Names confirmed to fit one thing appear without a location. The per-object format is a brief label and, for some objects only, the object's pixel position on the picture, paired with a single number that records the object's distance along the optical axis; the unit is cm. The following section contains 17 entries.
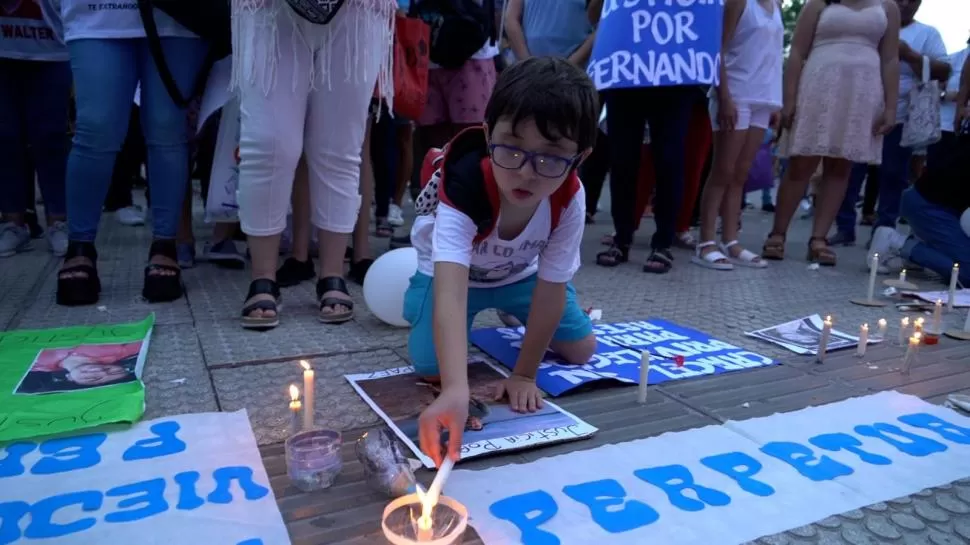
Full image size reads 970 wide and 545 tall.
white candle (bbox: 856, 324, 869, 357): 216
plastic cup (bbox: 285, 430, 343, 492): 128
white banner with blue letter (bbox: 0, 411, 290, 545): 113
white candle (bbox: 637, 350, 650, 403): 168
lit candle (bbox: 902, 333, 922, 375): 197
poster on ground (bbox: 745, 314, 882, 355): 228
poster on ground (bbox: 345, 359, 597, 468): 148
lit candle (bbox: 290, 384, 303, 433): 134
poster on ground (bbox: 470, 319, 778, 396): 191
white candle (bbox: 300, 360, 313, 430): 135
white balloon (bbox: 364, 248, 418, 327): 226
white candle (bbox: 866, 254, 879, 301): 276
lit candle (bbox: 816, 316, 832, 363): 211
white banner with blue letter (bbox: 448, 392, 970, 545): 120
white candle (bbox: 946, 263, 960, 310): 284
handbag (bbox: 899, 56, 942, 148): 416
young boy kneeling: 135
